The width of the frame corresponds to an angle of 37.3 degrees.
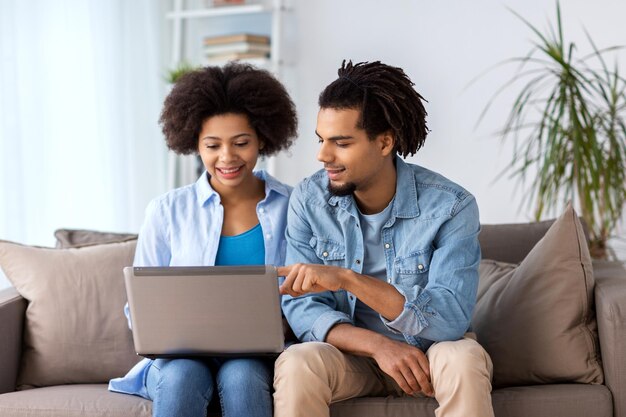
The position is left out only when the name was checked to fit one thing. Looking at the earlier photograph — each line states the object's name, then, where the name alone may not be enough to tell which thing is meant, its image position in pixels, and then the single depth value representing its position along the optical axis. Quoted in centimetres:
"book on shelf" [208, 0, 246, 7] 457
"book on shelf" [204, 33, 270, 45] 438
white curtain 377
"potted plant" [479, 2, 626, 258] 326
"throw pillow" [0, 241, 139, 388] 251
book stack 440
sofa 216
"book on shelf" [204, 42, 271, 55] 441
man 199
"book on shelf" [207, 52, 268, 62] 443
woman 239
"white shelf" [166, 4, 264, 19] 446
